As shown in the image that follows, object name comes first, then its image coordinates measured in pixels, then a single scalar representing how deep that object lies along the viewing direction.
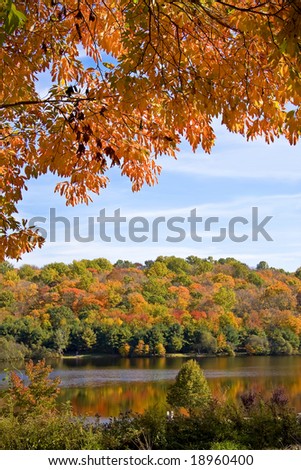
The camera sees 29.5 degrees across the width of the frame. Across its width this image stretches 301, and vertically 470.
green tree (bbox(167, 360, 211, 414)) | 15.37
